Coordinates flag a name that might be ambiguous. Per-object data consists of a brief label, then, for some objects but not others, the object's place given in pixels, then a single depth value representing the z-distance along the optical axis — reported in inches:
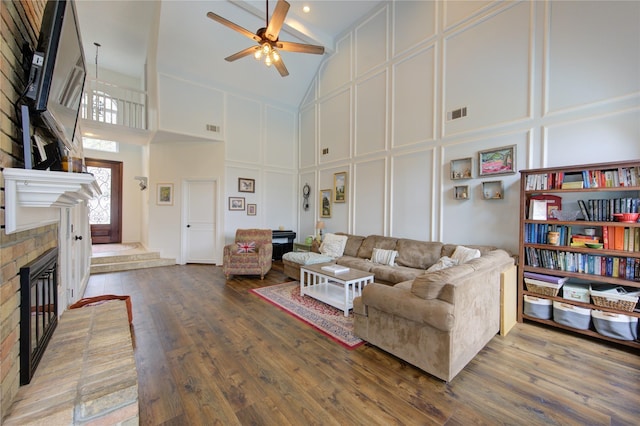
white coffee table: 131.1
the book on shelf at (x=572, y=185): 108.0
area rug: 108.2
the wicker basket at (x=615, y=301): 96.3
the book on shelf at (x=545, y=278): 113.1
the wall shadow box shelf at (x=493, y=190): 140.4
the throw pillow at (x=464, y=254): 132.9
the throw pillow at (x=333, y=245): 205.2
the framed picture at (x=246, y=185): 255.3
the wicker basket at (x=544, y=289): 112.7
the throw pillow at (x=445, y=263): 134.2
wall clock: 274.9
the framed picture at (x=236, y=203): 250.2
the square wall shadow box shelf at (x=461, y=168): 153.2
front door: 287.1
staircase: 213.3
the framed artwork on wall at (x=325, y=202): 247.9
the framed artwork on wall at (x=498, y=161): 136.6
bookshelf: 99.3
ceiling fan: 120.9
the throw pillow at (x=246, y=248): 202.7
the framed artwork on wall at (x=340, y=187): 231.1
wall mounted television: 50.5
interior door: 248.1
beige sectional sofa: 78.7
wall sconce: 260.2
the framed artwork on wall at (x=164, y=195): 245.6
